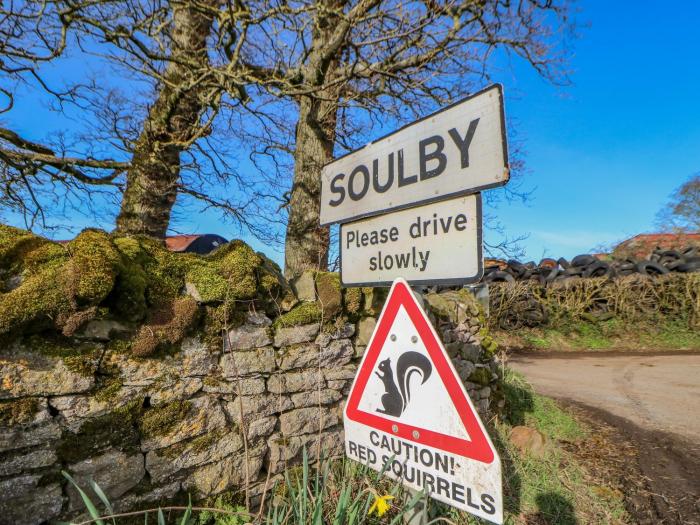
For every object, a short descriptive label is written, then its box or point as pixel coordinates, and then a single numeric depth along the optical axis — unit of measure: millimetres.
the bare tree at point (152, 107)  4500
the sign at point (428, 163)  1487
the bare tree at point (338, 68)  5168
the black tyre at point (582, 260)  11593
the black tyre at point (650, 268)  10367
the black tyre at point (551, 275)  10945
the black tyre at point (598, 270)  10744
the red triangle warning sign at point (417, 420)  1321
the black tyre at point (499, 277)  10953
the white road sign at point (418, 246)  1480
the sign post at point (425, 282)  1375
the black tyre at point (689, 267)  10203
